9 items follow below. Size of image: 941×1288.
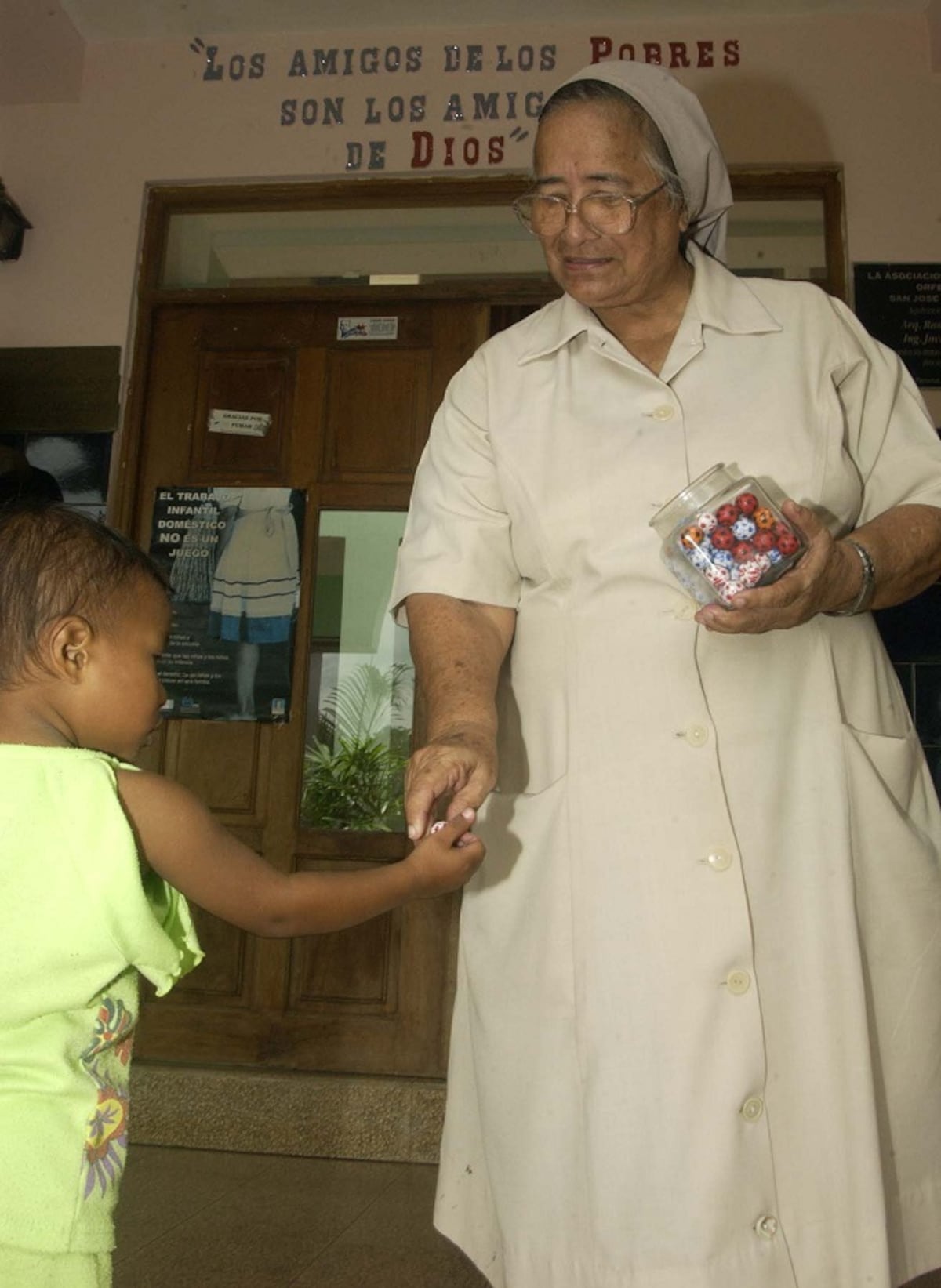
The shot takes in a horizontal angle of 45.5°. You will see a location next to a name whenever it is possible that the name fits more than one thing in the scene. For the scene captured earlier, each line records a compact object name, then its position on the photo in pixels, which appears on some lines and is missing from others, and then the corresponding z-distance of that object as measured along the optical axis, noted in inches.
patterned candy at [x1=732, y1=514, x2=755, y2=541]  40.9
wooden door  123.0
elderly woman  40.1
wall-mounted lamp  138.8
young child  38.3
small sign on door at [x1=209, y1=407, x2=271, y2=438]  138.1
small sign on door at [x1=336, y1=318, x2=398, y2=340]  137.9
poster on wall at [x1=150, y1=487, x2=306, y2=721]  131.4
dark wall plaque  129.6
